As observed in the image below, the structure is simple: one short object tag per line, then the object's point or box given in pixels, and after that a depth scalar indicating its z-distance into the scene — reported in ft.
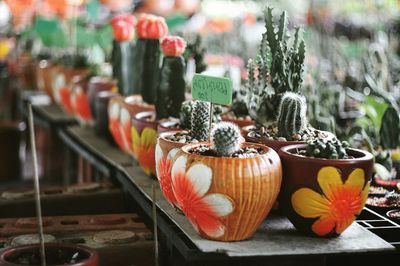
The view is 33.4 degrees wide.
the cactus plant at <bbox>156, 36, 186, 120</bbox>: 8.54
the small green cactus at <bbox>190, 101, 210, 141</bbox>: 7.22
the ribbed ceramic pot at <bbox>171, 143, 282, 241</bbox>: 5.82
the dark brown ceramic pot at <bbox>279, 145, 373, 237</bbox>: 6.05
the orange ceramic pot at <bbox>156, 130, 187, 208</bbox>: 6.67
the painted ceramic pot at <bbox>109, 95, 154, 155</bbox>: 9.39
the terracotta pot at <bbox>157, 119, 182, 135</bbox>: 7.88
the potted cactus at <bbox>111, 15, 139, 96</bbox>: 10.93
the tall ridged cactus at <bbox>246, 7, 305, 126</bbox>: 7.34
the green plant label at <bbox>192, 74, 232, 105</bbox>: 6.40
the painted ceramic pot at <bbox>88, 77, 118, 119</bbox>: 12.02
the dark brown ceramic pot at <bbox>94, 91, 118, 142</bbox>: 11.27
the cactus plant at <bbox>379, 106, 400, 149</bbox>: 8.99
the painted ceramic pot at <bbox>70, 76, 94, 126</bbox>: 12.73
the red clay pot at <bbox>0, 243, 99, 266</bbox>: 5.84
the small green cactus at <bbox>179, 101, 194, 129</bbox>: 7.96
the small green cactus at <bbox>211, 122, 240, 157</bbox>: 5.99
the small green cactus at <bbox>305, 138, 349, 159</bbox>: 6.18
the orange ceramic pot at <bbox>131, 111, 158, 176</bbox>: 8.39
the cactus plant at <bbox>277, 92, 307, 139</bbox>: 6.84
